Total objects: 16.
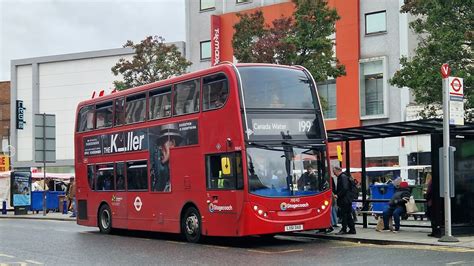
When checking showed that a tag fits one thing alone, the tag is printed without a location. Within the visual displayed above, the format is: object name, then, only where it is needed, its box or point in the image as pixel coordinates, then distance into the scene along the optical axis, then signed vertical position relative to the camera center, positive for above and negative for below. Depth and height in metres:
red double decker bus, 14.67 +0.27
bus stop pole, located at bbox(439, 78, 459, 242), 14.51 -0.19
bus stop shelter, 15.43 -0.06
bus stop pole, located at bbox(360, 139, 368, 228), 18.28 -0.60
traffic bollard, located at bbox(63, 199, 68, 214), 33.75 -2.09
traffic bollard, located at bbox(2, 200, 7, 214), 35.28 -2.16
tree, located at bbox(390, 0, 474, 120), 20.69 +3.57
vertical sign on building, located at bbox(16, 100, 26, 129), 62.31 +4.84
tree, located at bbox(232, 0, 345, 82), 28.58 +5.30
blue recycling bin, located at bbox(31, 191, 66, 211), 34.50 -1.74
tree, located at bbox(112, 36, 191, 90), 36.03 +5.48
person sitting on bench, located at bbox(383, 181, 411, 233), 16.84 -0.99
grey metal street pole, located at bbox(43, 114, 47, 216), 30.97 +1.31
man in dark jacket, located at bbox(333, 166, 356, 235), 16.67 -0.92
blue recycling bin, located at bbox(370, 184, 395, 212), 25.27 -1.08
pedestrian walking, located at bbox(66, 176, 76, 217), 30.81 -1.27
